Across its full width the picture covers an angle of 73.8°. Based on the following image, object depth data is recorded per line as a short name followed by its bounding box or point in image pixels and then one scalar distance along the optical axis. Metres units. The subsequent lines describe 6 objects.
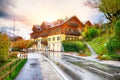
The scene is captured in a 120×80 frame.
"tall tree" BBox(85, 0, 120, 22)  18.66
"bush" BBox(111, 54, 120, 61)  12.29
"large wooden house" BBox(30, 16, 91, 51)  31.69
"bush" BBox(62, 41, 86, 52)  24.85
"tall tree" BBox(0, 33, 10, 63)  9.84
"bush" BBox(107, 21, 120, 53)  11.92
